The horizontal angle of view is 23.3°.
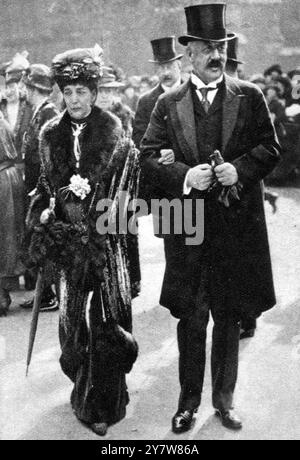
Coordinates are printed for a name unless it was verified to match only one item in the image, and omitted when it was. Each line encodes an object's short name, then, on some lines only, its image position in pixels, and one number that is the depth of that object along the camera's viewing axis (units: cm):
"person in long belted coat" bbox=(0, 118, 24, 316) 711
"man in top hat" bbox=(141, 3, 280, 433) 411
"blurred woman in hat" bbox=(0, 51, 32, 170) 728
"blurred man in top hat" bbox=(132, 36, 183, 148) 758
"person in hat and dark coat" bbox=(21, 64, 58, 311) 685
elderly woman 424
